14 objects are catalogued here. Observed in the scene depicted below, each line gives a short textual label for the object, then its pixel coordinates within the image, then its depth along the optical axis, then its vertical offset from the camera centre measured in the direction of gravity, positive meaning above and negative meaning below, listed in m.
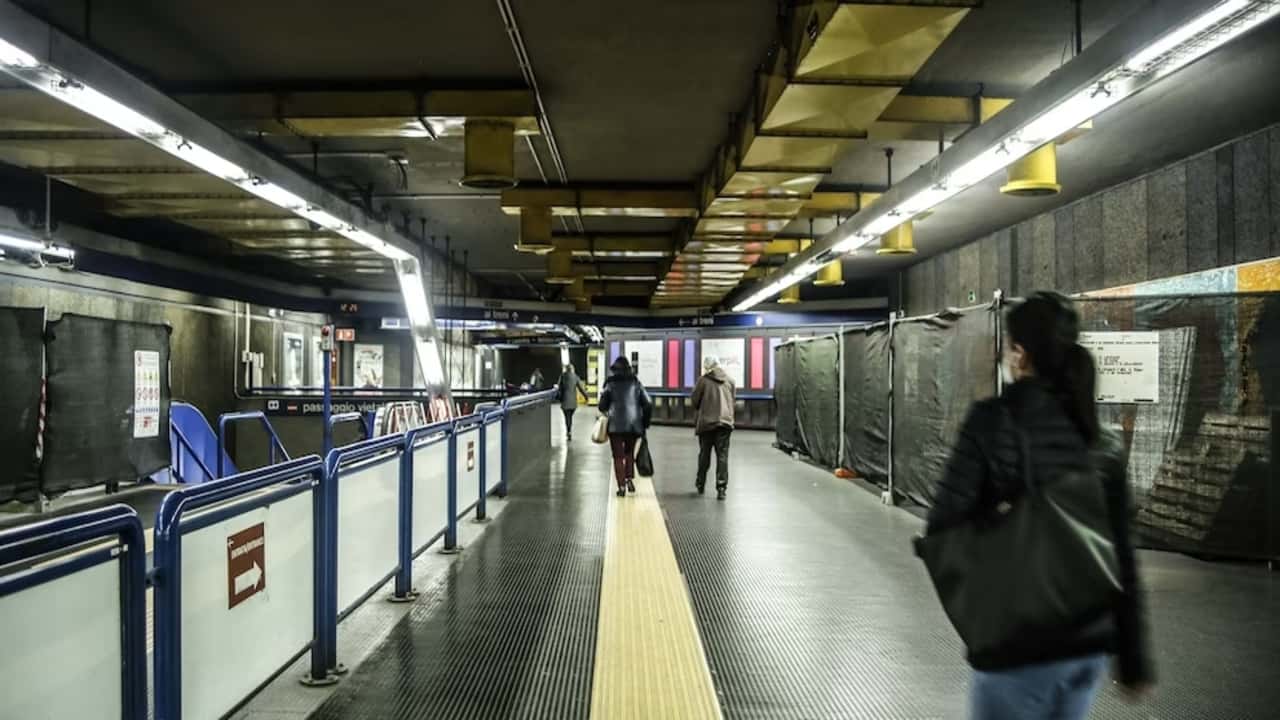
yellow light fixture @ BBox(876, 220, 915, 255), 12.12 +1.81
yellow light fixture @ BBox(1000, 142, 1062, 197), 7.73 +1.78
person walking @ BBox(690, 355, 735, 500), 9.45 -0.56
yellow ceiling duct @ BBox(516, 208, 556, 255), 10.93 +1.82
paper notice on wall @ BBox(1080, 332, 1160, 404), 6.42 -0.03
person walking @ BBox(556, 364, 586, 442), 17.58 -0.65
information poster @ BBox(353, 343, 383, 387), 23.06 +0.00
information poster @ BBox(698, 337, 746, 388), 21.36 +0.25
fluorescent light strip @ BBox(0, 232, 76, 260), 9.18 +1.43
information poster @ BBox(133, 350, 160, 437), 10.45 -0.35
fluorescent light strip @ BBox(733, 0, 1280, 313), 3.83 +1.63
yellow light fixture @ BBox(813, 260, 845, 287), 15.84 +1.73
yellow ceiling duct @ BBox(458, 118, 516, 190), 7.12 +1.86
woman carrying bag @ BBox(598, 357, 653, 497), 9.11 -0.53
